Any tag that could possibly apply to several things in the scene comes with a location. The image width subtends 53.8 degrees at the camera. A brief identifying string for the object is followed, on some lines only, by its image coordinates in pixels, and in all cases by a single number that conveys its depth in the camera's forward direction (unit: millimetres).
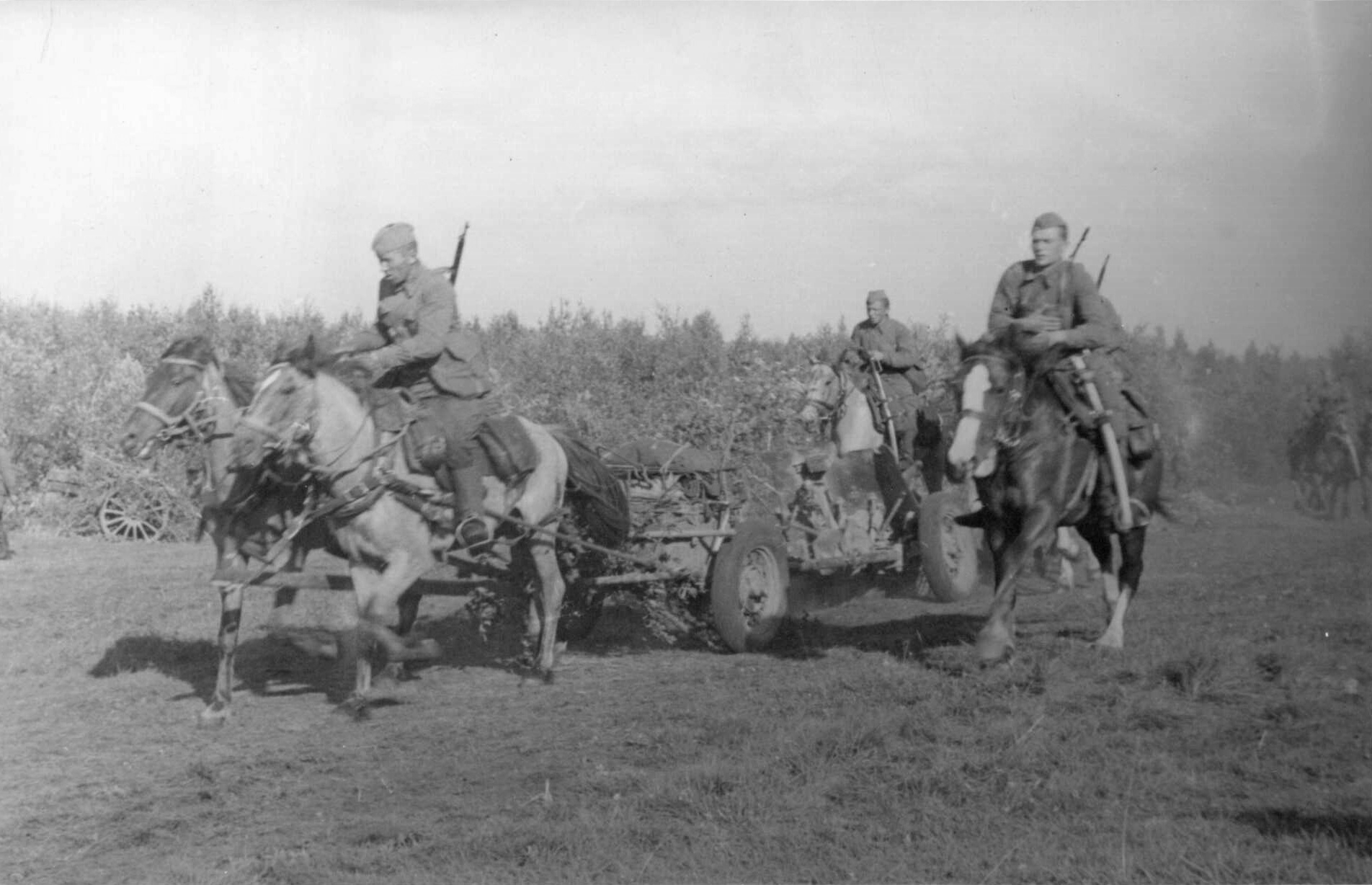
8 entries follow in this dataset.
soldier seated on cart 12719
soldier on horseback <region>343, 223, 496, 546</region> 8570
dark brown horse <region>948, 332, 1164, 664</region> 8055
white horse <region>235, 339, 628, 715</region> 7867
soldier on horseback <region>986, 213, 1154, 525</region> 8422
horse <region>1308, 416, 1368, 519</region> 25562
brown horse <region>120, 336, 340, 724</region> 7793
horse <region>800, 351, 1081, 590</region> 12203
